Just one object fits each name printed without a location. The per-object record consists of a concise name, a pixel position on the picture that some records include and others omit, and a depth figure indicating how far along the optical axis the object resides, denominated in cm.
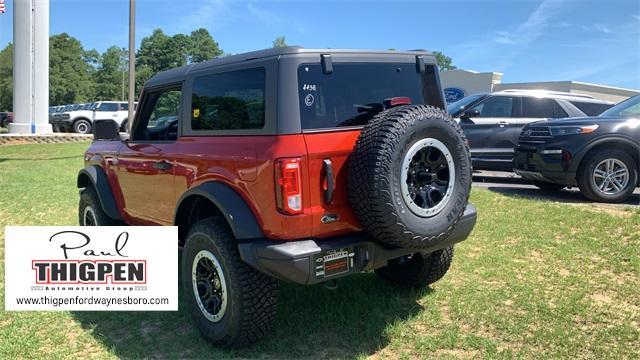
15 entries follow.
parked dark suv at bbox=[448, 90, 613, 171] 954
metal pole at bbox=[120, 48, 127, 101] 9202
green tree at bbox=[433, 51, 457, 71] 11432
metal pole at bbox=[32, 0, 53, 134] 2098
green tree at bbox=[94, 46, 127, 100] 8231
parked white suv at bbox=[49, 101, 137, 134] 2534
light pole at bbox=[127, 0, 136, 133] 1523
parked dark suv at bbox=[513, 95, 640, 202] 706
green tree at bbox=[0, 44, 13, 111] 6341
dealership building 3556
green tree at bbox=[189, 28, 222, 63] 9300
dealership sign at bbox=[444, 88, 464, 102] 2515
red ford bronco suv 303
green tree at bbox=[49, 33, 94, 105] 6794
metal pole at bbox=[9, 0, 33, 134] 2073
